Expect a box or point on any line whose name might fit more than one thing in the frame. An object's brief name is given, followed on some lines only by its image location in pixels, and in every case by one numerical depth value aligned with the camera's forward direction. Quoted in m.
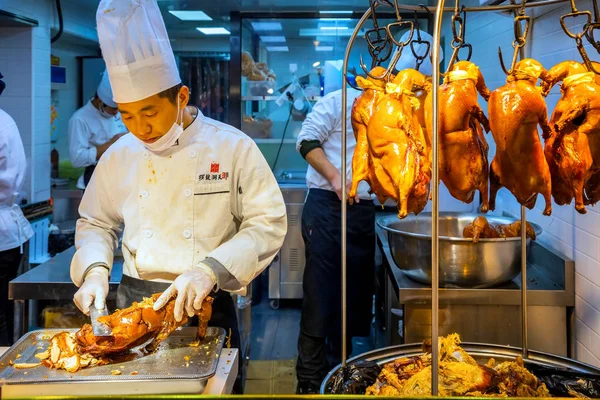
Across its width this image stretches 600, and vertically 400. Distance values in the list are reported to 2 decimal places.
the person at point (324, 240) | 3.16
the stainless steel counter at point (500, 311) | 2.38
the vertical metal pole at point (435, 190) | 1.08
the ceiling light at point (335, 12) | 3.40
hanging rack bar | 1.46
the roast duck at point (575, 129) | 1.40
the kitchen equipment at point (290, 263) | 3.55
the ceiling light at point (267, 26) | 3.36
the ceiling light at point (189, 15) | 3.04
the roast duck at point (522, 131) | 1.41
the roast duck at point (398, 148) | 1.41
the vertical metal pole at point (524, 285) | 1.66
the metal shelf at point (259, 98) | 3.09
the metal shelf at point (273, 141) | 3.20
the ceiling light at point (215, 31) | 3.07
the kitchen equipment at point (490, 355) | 1.56
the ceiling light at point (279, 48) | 3.46
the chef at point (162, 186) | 1.93
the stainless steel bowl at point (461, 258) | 2.24
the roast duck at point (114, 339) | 1.48
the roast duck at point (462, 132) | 1.44
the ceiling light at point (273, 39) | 3.43
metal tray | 1.35
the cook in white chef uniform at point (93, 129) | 3.22
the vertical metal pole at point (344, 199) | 1.48
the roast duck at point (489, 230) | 2.24
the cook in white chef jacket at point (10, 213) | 2.82
